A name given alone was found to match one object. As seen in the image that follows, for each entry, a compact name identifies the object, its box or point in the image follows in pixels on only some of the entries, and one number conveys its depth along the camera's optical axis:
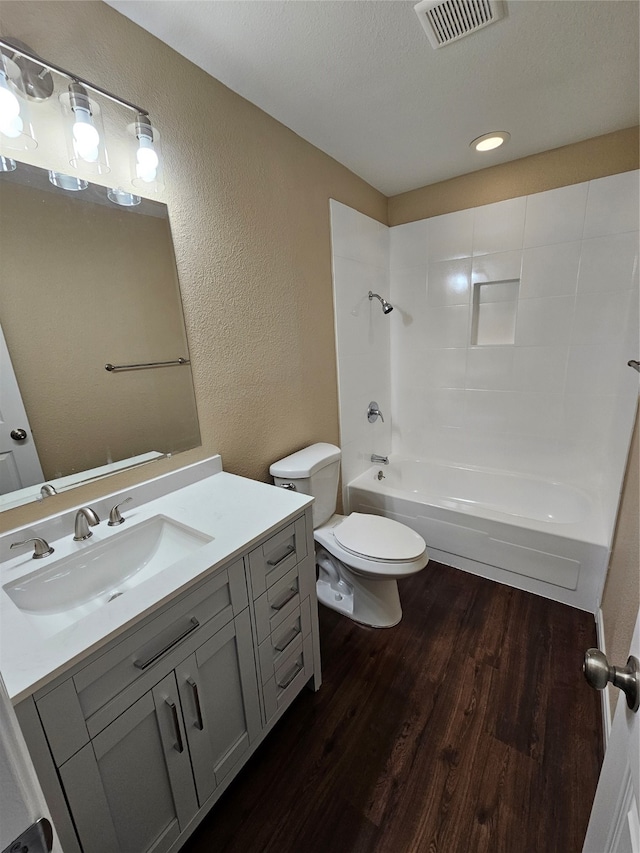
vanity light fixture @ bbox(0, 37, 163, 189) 0.91
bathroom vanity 0.71
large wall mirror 0.99
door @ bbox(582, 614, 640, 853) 0.48
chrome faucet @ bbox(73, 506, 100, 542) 1.04
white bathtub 1.80
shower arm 2.44
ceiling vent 1.11
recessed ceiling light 1.85
